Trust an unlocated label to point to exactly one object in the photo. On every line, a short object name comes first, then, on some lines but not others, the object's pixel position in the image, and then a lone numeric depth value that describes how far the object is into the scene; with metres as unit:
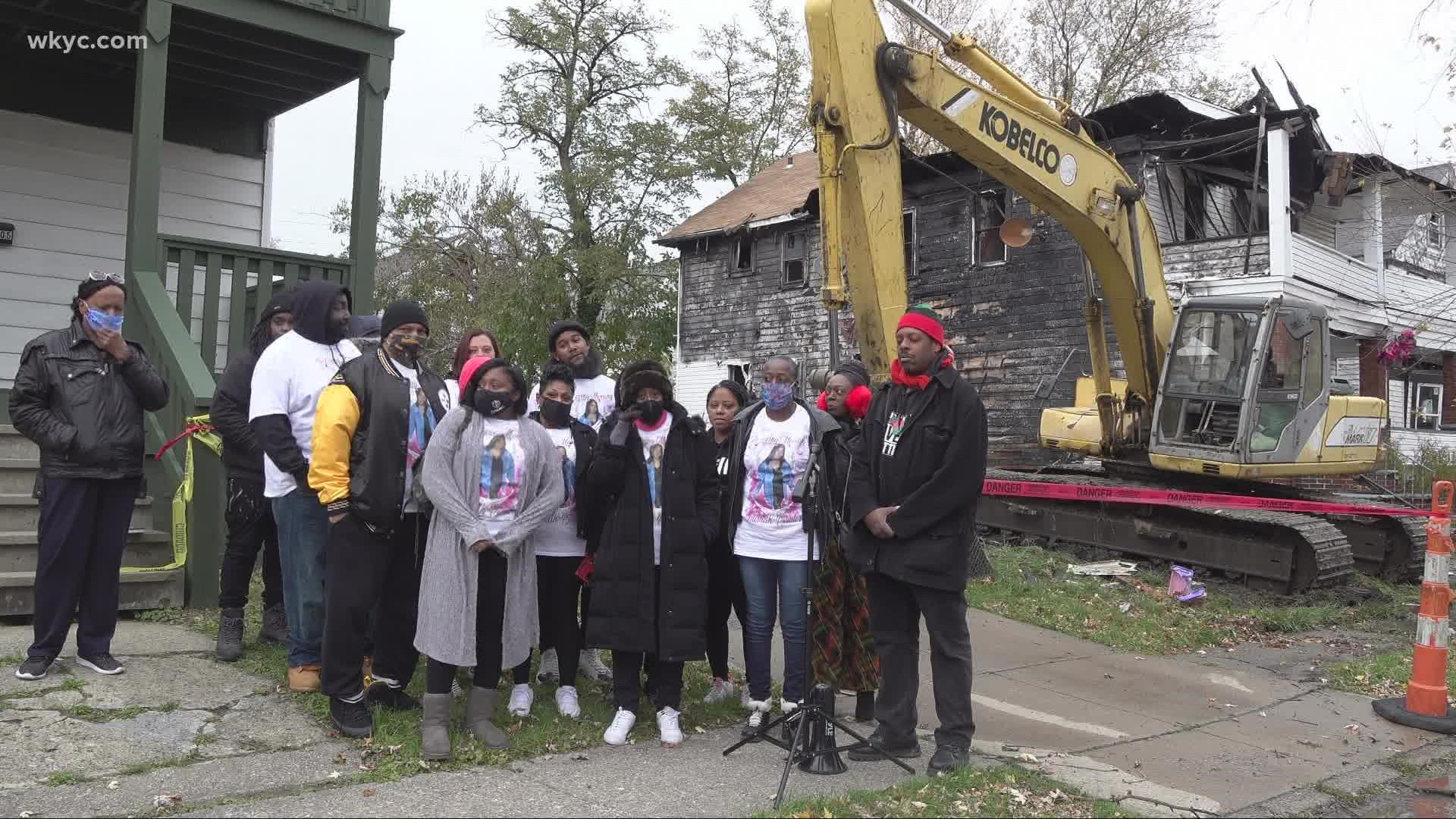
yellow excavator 8.23
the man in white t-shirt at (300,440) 4.83
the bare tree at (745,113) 31.95
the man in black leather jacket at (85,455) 4.97
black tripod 4.40
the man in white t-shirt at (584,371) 5.61
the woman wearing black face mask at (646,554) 4.77
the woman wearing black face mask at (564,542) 5.05
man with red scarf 4.49
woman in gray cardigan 4.38
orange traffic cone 5.80
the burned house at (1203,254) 15.23
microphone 4.83
